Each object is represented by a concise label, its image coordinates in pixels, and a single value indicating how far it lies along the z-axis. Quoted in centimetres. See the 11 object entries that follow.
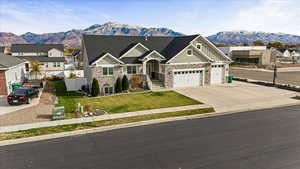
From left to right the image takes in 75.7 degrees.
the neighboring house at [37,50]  6300
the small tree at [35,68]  3551
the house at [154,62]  2270
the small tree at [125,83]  2273
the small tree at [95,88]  2116
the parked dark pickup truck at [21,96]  1670
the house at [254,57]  5856
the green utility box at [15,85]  2246
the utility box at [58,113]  1356
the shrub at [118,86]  2255
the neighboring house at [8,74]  1997
